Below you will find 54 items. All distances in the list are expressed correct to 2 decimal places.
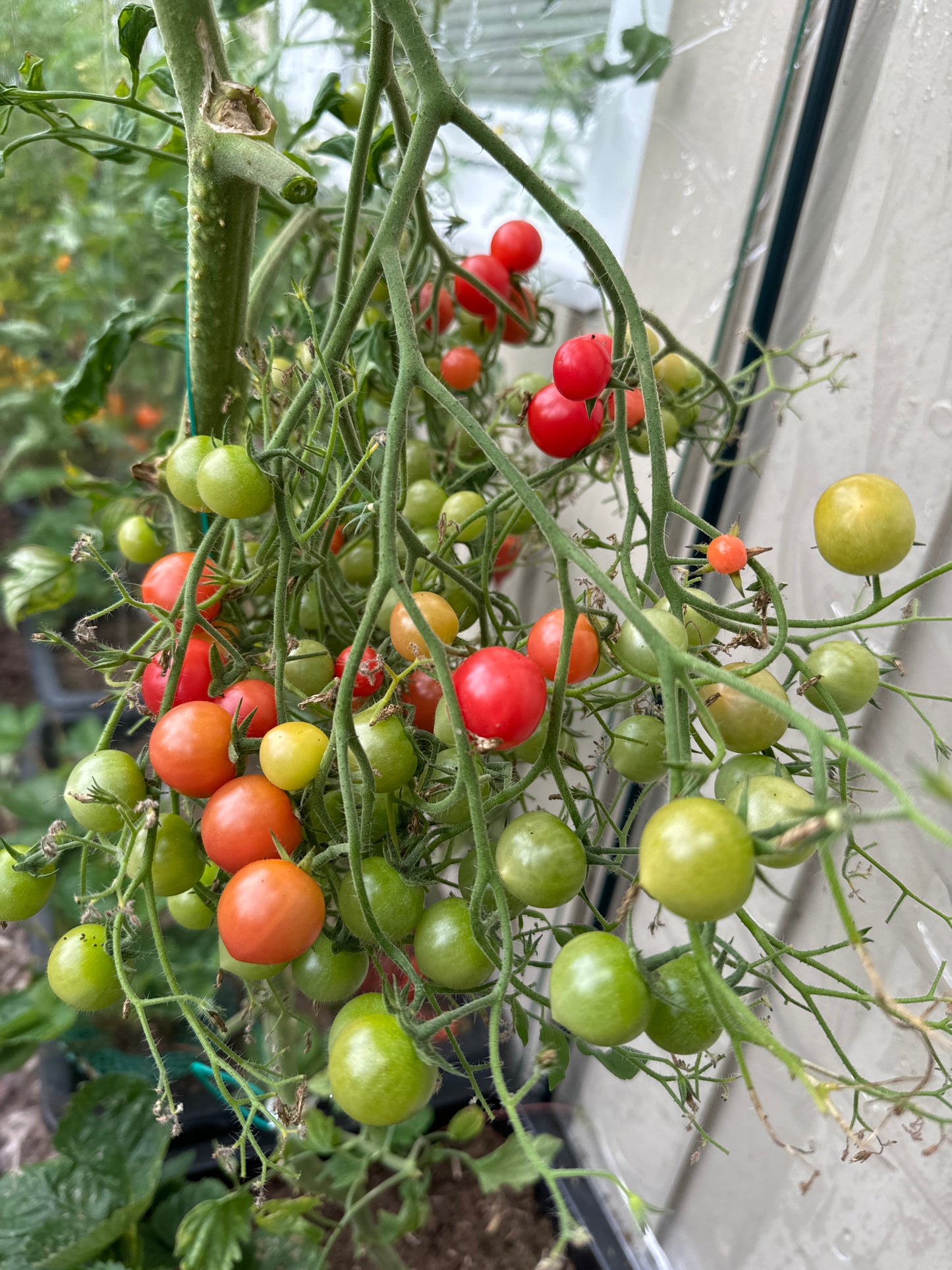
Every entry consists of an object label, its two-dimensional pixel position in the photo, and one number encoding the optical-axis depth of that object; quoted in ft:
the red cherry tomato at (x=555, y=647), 0.97
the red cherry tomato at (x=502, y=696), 0.85
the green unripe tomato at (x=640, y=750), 1.08
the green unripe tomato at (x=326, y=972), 1.10
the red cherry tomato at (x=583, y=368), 1.10
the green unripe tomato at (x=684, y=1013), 0.85
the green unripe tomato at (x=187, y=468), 1.17
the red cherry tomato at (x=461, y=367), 1.73
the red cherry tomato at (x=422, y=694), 1.16
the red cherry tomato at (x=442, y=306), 1.81
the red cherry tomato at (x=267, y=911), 0.91
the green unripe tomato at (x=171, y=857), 1.11
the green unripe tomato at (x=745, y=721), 0.96
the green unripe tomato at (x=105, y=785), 1.10
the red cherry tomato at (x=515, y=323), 1.82
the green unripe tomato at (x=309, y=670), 1.25
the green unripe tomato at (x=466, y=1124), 2.25
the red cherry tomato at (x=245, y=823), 0.98
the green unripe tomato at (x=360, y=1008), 0.98
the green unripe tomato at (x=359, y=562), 1.56
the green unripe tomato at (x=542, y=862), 0.93
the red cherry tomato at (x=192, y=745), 1.00
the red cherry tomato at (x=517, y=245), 1.75
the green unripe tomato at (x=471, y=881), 1.02
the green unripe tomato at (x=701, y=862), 0.61
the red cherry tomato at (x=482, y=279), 1.72
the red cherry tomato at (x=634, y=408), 1.28
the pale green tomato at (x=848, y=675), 1.03
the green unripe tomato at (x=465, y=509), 1.42
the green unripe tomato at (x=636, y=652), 0.93
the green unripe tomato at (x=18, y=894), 1.13
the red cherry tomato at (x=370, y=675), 1.02
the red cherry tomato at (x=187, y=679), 1.13
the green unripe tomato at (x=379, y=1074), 0.87
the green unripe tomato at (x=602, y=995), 0.74
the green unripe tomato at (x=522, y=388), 1.62
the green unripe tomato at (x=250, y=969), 1.13
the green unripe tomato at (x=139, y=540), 1.75
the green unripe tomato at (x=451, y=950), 0.97
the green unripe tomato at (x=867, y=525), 1.00
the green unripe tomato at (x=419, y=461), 1.74
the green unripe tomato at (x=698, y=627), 1.07
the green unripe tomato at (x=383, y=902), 1.01
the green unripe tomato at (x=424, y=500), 1.55
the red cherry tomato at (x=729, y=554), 0.98
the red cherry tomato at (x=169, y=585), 1.21
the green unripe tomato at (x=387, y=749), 1.01
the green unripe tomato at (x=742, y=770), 0.91
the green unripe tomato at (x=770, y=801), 0.77
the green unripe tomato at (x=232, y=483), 1.03
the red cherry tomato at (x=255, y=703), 1.09
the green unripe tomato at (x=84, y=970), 1.10
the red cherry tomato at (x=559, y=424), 1.22
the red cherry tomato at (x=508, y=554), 1.69
